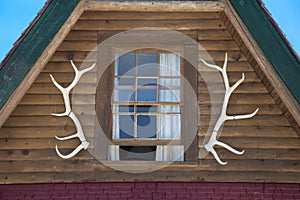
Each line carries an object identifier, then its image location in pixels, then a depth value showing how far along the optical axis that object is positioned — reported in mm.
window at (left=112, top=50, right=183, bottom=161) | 11983
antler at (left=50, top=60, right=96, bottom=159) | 11604
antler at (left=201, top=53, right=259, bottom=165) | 11592
